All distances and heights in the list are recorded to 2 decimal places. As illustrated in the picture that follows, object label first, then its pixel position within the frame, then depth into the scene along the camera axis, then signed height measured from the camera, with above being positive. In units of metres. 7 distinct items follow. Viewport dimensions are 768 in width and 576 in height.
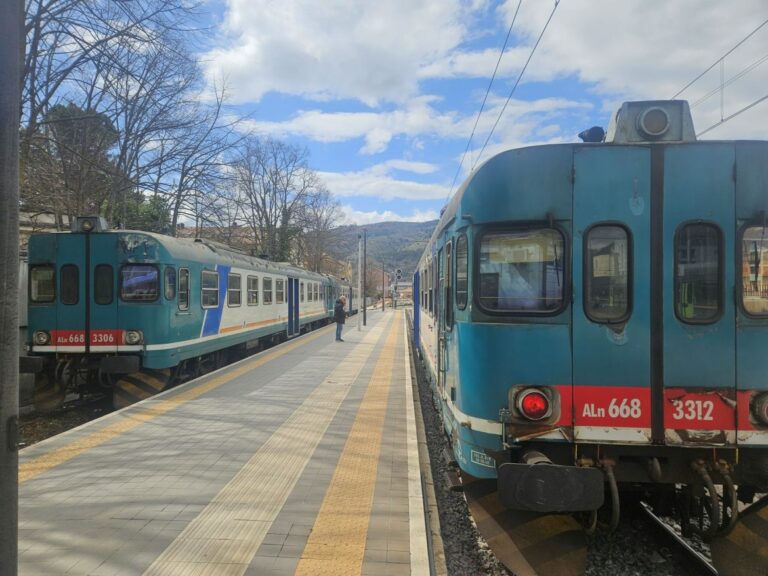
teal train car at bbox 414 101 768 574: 3.72 -0.13
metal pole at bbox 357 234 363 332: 29.97 +2.23
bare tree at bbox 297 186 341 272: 48.88 +5.26
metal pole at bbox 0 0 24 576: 2.54 -0.01
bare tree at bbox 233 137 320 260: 41.25 +6.20
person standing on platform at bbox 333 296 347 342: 19.53 -0.88
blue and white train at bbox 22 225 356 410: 9.64 -0.34
